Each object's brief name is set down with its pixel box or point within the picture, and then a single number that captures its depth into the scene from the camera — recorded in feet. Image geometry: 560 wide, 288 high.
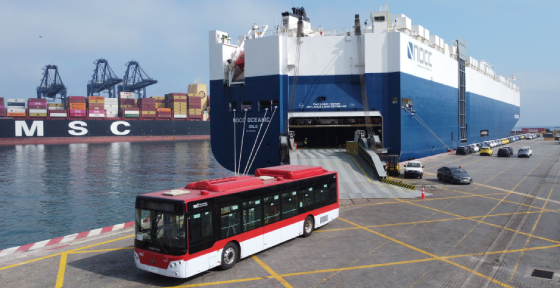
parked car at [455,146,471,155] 139.54
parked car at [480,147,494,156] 143.28
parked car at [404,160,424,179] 84.79
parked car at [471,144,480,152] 154.30
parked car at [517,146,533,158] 137.49
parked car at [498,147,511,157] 139.33
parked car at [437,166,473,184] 78.07
